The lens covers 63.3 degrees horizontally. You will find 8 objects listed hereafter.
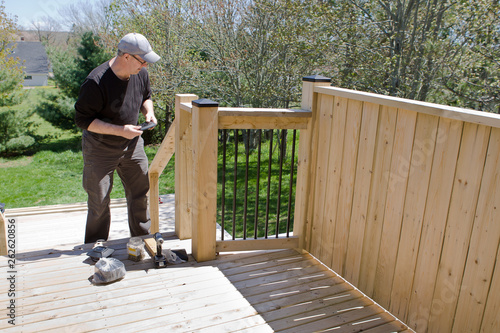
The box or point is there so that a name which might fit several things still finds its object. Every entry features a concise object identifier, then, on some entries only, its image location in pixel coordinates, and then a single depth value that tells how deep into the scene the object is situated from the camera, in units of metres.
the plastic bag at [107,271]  2.35
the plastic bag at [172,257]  2.65
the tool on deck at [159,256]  2.58
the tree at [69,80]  11.84
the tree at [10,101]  11.22
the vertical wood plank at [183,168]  2.87
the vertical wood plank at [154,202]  3.18
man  2.54
